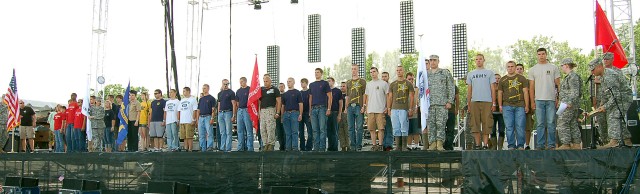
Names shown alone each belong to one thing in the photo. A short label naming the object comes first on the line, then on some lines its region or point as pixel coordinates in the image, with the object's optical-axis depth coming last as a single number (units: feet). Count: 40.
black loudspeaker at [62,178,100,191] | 32.53
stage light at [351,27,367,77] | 78.43
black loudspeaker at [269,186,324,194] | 23.71
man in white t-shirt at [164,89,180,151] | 40.50
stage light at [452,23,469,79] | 68.74
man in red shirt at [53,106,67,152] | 50.01
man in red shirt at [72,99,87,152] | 47.03
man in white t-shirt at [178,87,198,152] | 39.91
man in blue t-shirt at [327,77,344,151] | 35.47
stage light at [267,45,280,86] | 85.86
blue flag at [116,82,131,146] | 45.16
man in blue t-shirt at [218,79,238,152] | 37.42
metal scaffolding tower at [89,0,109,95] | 67.82
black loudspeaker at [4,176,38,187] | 35.68
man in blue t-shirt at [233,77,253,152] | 36.78
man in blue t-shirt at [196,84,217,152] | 38.34
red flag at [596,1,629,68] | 33.42
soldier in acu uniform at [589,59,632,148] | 24.82
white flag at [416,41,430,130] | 30.07
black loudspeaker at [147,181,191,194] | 27.71
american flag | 46.98
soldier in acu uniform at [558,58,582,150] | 26.48
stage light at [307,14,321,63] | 81.46
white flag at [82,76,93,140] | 45.41
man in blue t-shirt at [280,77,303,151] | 35.83
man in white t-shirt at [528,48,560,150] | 27.50
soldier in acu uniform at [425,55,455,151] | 29.73
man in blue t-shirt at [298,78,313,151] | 36.57
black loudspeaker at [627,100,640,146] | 27.20
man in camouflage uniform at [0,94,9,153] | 47.15
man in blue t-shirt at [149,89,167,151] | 42.55
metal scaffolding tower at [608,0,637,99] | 52.42
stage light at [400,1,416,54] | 72.74
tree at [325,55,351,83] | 198.35
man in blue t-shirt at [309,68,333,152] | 34.73
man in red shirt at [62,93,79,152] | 47.50
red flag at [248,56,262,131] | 36.64
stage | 23.35
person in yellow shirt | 44.70
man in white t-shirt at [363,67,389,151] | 32.76
